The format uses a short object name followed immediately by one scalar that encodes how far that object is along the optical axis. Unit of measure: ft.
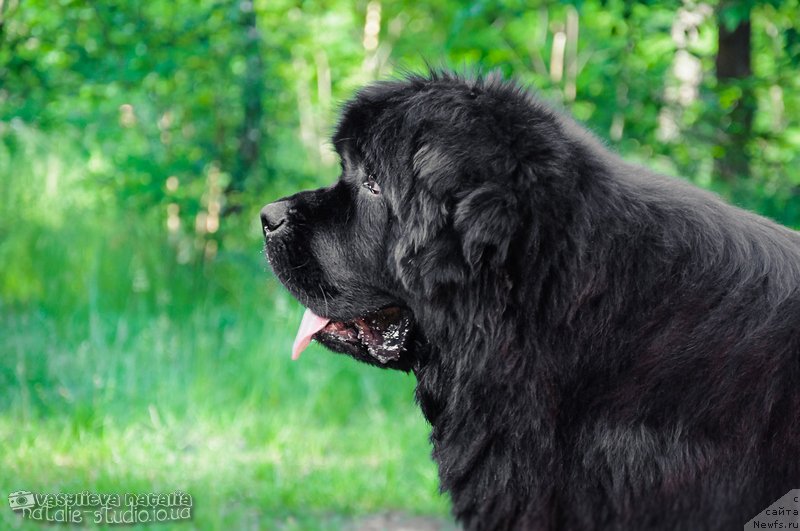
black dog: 7.07
